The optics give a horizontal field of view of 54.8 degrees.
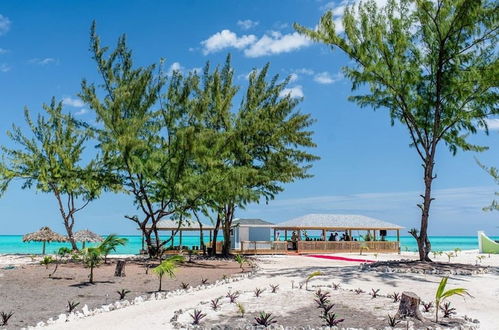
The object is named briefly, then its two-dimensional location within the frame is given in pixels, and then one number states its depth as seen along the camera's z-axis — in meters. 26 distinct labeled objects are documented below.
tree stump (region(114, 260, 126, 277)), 16.30
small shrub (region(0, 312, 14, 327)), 9.01
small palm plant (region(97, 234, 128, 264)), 14.90
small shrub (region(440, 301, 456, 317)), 9.35
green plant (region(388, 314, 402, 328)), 8.38
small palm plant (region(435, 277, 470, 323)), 8.53
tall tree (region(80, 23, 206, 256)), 23.27
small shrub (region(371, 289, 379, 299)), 11.30
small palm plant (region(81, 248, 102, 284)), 14.32
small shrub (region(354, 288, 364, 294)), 11.97
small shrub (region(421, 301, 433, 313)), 9.76
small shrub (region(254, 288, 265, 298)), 11.42
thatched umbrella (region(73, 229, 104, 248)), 35.03
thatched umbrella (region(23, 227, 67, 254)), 35.25
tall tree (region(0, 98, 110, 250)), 32.50
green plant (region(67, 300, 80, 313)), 10.23
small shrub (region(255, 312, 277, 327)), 8.44
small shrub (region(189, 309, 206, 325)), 8.76
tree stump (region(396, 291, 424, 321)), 8.99
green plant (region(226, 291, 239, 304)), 10.77
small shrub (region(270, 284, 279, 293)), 12.00
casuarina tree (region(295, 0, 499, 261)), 19.64
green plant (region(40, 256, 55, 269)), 16.53
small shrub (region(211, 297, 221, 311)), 9.98
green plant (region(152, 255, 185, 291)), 12.34
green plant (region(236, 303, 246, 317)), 9.16
